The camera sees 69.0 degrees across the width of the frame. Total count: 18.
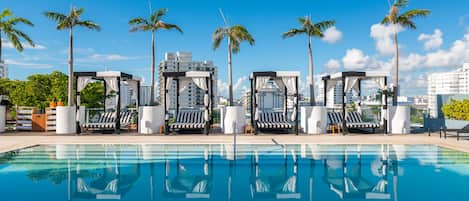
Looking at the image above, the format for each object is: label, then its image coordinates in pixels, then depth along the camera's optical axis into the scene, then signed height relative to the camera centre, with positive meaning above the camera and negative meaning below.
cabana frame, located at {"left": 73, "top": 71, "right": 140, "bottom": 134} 14.47 +1.01
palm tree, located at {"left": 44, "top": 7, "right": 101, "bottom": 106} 15.23 +3.61
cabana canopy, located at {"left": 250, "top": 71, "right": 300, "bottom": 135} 14.27 +0.88
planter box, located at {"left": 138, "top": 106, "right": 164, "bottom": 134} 14.34 -0.71
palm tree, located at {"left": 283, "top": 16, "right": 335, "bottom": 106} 17.09 +3.64
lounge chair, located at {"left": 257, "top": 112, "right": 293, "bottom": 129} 14.21 -0.79
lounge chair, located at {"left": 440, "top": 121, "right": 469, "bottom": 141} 11.63 -0.95
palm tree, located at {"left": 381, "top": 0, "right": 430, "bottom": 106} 15.19 +3.91
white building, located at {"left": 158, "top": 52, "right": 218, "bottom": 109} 116.00 +12.86
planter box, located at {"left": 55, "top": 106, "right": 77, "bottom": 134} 14.45 -0.70
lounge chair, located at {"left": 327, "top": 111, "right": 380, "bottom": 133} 14.35 -0.80
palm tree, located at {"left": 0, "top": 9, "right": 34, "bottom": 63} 16.27 +3.62
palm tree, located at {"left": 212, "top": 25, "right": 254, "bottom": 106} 17.16 +3.32
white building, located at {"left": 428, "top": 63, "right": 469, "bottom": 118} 160.38 +10.14
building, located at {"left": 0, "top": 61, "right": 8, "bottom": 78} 136.02 +14.02
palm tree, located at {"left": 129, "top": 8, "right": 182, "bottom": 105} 17.25 +3.99
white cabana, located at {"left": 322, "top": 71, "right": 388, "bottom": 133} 14.34 +0.75
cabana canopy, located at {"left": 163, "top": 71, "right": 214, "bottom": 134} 14.07 +0.80
